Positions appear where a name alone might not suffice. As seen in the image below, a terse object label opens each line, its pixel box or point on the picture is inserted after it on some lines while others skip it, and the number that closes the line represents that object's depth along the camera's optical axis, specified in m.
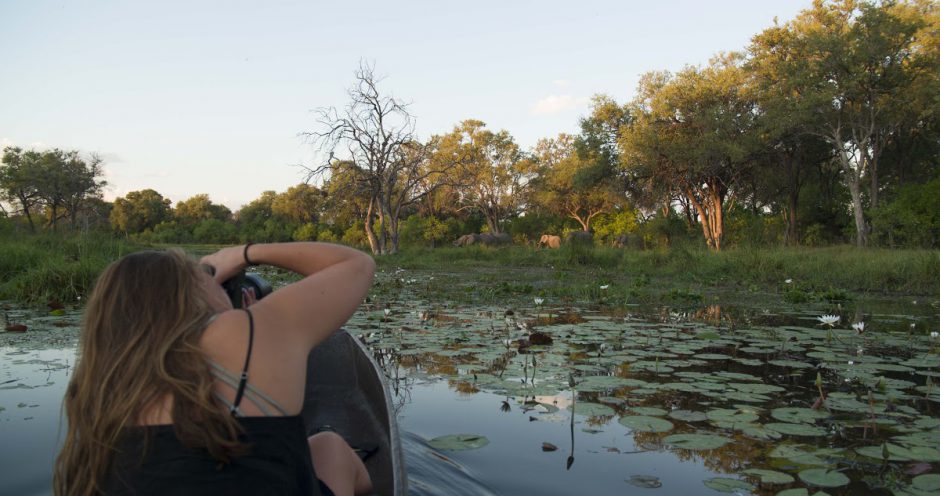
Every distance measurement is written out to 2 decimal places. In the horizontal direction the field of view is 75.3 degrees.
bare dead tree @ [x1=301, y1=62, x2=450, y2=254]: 23.52
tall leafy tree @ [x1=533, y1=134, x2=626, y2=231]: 40.78
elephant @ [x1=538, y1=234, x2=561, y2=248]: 28.41
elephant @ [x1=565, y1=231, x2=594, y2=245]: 27.41
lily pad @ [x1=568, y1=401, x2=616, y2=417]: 3.32
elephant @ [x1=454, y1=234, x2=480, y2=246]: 31.78
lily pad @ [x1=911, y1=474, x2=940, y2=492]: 2.29
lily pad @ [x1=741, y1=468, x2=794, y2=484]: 2.39
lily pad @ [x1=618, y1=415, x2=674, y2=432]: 2.99
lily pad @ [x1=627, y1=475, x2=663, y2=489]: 2.49
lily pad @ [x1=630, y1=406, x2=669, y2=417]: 3.27
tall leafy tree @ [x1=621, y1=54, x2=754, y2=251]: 23.12
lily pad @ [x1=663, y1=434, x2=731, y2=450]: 2.78
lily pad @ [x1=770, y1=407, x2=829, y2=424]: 3.14
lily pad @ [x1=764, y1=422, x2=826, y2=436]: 2.93
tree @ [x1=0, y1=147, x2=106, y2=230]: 40.56
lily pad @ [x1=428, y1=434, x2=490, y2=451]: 2.92
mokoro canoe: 2.61
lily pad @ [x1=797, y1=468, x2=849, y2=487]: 2.31
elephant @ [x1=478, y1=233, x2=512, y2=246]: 31.16
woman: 1.36
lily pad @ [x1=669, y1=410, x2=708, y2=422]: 3.21
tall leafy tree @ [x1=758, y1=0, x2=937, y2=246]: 19.72
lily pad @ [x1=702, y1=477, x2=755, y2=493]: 2.40
